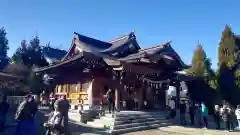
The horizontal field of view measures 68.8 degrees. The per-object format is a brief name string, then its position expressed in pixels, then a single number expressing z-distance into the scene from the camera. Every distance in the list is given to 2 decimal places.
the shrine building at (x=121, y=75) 13.04
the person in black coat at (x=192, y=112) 13.21
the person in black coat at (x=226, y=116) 11.16
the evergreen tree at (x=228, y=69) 19.19
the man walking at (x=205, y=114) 11.82
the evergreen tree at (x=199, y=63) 20.77
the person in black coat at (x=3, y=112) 8.97
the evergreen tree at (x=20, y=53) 25.49
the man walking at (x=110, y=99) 11.82
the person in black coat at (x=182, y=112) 12.98
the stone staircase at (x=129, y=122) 10.01
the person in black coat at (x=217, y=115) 12.18
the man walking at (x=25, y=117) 6.85
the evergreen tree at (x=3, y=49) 30.41
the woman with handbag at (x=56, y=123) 7.00
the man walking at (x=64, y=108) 7.10
